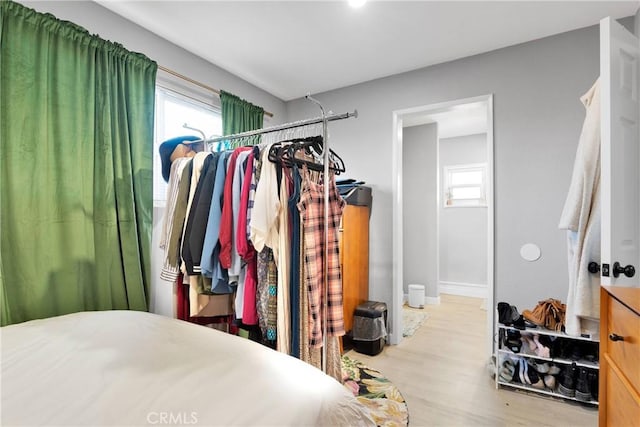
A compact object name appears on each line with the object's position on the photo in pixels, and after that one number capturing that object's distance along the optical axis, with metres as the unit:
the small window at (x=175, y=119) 2.38
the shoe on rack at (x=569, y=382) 1.99
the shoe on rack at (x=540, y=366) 2.10
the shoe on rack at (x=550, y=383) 2.06
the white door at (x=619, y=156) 1.28
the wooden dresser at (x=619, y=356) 0.88
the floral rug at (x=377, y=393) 1.82
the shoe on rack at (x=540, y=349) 2.08
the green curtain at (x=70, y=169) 1.58
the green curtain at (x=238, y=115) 2.81
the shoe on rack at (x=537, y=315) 2.12
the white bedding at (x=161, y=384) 0.77
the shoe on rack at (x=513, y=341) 2.19
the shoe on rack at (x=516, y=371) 2.16
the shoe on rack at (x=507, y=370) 2.17
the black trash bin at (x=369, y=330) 2.72
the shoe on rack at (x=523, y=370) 2.12
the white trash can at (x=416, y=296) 4.36
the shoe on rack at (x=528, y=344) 2.15
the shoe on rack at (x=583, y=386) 1.94
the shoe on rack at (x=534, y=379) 2.10
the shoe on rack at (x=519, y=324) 2.14
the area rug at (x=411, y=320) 3.34
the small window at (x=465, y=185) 5.04
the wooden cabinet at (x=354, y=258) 2.74
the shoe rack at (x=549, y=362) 1.96
